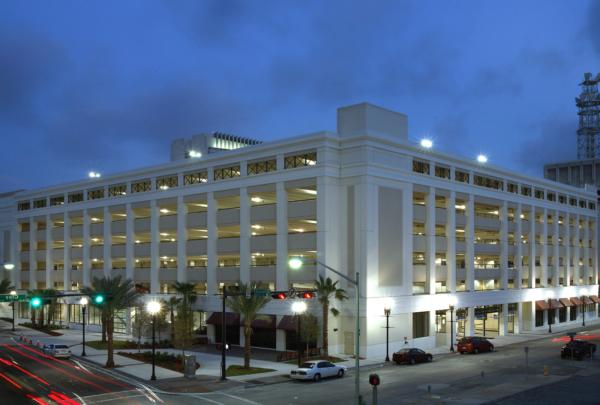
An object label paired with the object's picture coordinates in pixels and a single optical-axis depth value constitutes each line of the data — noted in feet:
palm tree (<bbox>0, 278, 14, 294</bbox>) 285.08
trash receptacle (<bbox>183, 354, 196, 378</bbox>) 150.20
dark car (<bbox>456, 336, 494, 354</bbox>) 194.18
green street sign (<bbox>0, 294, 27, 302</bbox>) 115.24
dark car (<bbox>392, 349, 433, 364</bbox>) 172.76
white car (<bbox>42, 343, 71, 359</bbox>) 182.39
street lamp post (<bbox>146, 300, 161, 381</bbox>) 158.82
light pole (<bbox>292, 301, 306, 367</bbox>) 166.81
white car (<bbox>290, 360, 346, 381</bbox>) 145.79
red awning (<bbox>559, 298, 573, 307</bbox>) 294.66
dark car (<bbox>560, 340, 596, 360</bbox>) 175.73
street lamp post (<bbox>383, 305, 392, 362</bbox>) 175.89
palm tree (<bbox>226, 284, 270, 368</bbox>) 163.47
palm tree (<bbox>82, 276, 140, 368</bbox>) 169.68
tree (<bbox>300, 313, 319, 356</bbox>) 177.06
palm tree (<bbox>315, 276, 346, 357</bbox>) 179.32
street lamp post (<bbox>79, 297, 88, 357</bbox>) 189.26
